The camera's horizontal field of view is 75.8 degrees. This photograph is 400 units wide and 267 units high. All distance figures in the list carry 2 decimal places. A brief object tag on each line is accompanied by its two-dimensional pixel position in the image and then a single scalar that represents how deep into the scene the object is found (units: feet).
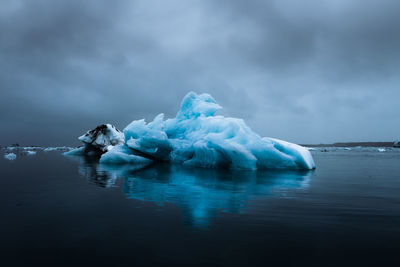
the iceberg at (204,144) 37.76
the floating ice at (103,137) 75.46
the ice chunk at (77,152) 89.45
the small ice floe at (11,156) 62.15
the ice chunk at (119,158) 48.44
